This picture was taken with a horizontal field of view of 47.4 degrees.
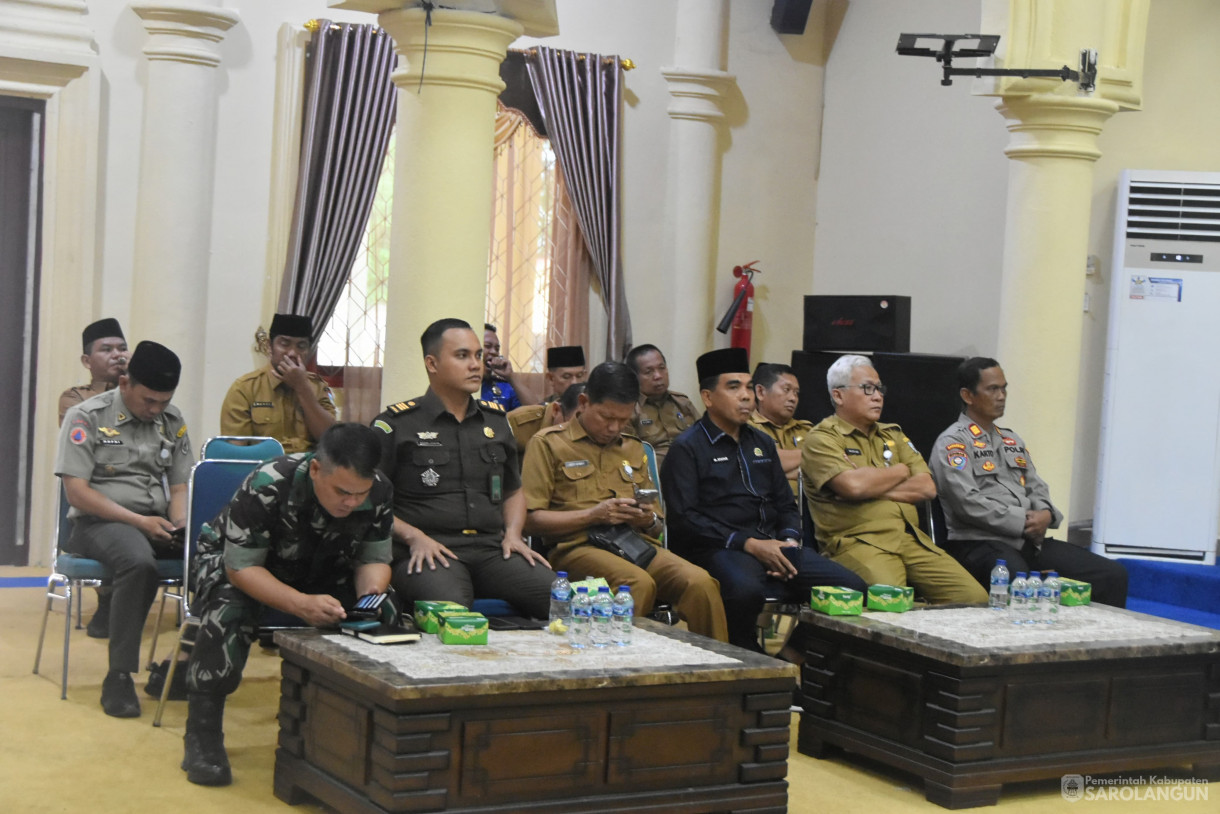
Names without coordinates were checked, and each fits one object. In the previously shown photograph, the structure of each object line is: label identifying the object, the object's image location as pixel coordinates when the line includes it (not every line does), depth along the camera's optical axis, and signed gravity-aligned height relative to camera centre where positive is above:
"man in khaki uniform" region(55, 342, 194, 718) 4.80 -0.72
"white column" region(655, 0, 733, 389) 8.77 +1.08
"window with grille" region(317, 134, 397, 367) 8.12 +0.03
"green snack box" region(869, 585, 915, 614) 4.80 -0.88
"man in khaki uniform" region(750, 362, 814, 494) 6.71 -0.32
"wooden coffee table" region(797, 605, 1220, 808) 4.23 -1.10
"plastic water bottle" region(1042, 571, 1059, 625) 4.76 -0.85
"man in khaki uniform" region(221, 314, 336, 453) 6.31 -0.44
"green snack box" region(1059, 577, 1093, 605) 5.11 -0.87
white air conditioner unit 7.71 -0.04
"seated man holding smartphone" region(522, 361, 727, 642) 4.99 -0.65
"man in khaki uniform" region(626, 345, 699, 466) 7.22 -0.41
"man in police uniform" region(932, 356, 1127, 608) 5.82 -0.64
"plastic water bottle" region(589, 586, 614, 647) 4.01 -0.84
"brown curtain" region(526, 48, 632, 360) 8.45 +1.11
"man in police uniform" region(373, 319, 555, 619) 4.75 -0.56
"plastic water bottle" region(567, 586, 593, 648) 4.00 -0.84
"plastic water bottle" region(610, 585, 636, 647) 4.09 -0.84
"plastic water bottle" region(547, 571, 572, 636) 4.12 -0.86
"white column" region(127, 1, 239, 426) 7.49 +0.66
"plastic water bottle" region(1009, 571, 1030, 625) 4.82 -0.86
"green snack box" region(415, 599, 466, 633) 3.98 -0.86
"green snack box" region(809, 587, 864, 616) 4.67 -0.88
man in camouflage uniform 3.94 -0.76
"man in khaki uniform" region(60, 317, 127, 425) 6.12 -0.27
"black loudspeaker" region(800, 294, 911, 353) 7.85 +0.11
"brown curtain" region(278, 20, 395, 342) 7.89 +0.87
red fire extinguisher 9.09 +0.15
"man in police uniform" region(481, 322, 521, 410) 7.39 -0.31
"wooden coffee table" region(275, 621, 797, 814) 3.43 -1.06
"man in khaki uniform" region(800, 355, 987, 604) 5.54 -0.61
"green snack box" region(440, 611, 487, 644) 3.85 -0.87
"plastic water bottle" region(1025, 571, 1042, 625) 4.80 -0.84
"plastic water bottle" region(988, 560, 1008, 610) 4.95 -0.84
